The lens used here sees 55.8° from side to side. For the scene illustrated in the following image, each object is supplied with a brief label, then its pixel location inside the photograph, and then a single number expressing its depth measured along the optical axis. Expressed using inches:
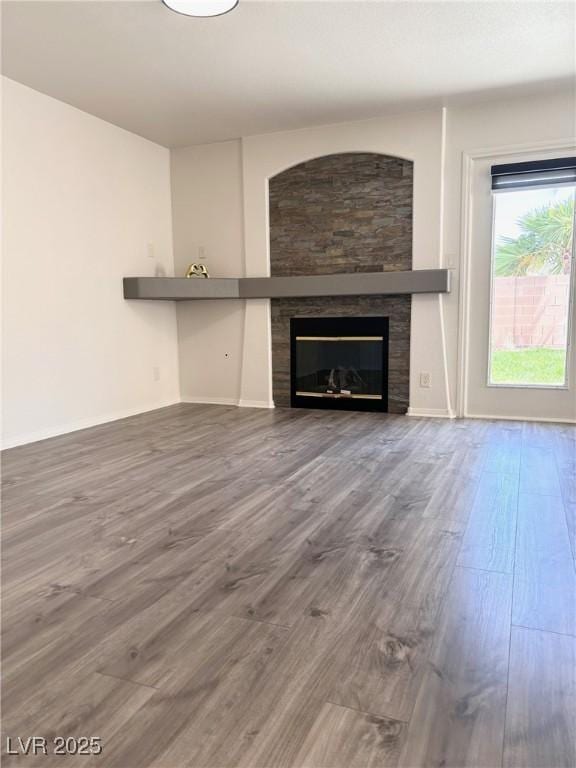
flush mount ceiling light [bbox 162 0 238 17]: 106.7
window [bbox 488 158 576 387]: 166.6
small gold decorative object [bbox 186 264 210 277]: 206.8
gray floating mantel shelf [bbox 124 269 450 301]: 176.7
